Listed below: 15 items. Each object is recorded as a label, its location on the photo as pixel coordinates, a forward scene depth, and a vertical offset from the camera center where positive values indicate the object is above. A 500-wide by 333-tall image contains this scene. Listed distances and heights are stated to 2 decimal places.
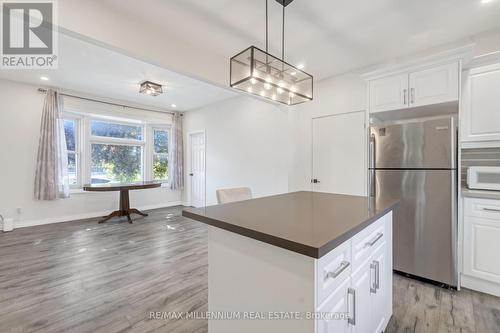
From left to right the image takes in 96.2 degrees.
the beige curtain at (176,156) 6.20 +0.25
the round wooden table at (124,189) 4.41 -0.48
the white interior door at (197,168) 5.98 -0.08
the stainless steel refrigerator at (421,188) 2.21 -0.25
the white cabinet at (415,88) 2.23 +0.84
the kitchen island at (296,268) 0.94 -0.51
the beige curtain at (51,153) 4.29 +0.23
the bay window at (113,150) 4.96 +0.37
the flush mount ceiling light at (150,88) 3.98 +1.40
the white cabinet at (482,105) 2.16 +0.60
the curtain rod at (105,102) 4.34 +1.43
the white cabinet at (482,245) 2.08 -0.76
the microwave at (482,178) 2.19 -0.13
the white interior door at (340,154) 3.29 +0.19
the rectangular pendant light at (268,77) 1.62 +0.71
